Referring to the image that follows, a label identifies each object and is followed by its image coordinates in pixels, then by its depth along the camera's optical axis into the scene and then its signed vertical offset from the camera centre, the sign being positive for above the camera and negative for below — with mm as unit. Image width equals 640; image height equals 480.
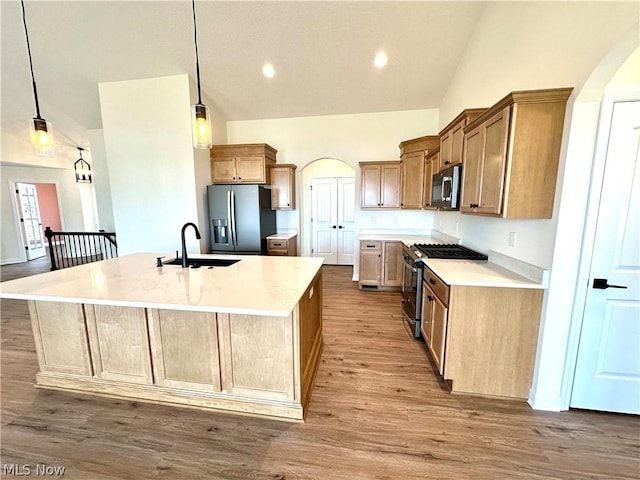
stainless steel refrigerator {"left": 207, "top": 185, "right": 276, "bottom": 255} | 4223 -203
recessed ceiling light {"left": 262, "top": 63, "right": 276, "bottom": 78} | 3730 +1947
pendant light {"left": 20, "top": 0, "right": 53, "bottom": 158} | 2127 +575
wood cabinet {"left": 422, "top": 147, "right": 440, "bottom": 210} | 3621 +475
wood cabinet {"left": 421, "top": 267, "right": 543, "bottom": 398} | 1914 -1005
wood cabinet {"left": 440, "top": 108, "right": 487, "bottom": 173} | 2479 +714
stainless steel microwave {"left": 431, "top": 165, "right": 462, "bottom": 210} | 2627 +184
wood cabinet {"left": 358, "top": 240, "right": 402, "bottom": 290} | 4370 -997
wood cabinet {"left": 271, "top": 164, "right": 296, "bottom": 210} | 4891 +348
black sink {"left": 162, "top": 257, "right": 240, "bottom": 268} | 2578 -559
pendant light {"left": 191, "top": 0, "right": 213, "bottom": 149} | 2043 +636
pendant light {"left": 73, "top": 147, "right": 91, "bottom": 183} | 6416 +913
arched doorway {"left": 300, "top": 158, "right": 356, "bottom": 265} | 6152 -111
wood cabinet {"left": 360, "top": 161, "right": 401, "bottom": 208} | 4531 +375
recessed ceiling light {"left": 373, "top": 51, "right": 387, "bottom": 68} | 3466 +1963
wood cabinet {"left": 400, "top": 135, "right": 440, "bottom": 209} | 4023 +585
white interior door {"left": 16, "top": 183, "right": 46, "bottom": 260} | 7145 -411
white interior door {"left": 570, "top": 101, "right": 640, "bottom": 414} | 1601 -567
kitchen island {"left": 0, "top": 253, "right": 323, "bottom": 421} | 1713 -957
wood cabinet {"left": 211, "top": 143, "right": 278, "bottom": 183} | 4430 +719
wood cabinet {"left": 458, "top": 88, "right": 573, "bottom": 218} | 1711 +367
